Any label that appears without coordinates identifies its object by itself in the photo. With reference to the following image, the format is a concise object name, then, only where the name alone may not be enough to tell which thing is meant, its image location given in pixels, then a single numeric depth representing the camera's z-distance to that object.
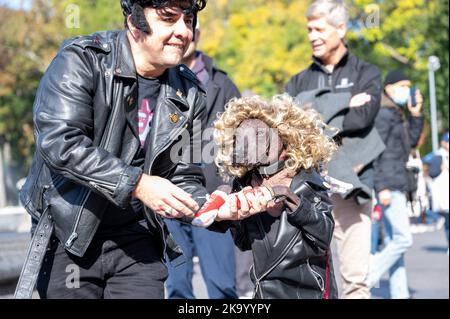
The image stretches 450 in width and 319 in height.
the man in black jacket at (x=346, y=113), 7.31
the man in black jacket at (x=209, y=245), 7.86
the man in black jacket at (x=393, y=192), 9.38
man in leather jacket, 4.11
